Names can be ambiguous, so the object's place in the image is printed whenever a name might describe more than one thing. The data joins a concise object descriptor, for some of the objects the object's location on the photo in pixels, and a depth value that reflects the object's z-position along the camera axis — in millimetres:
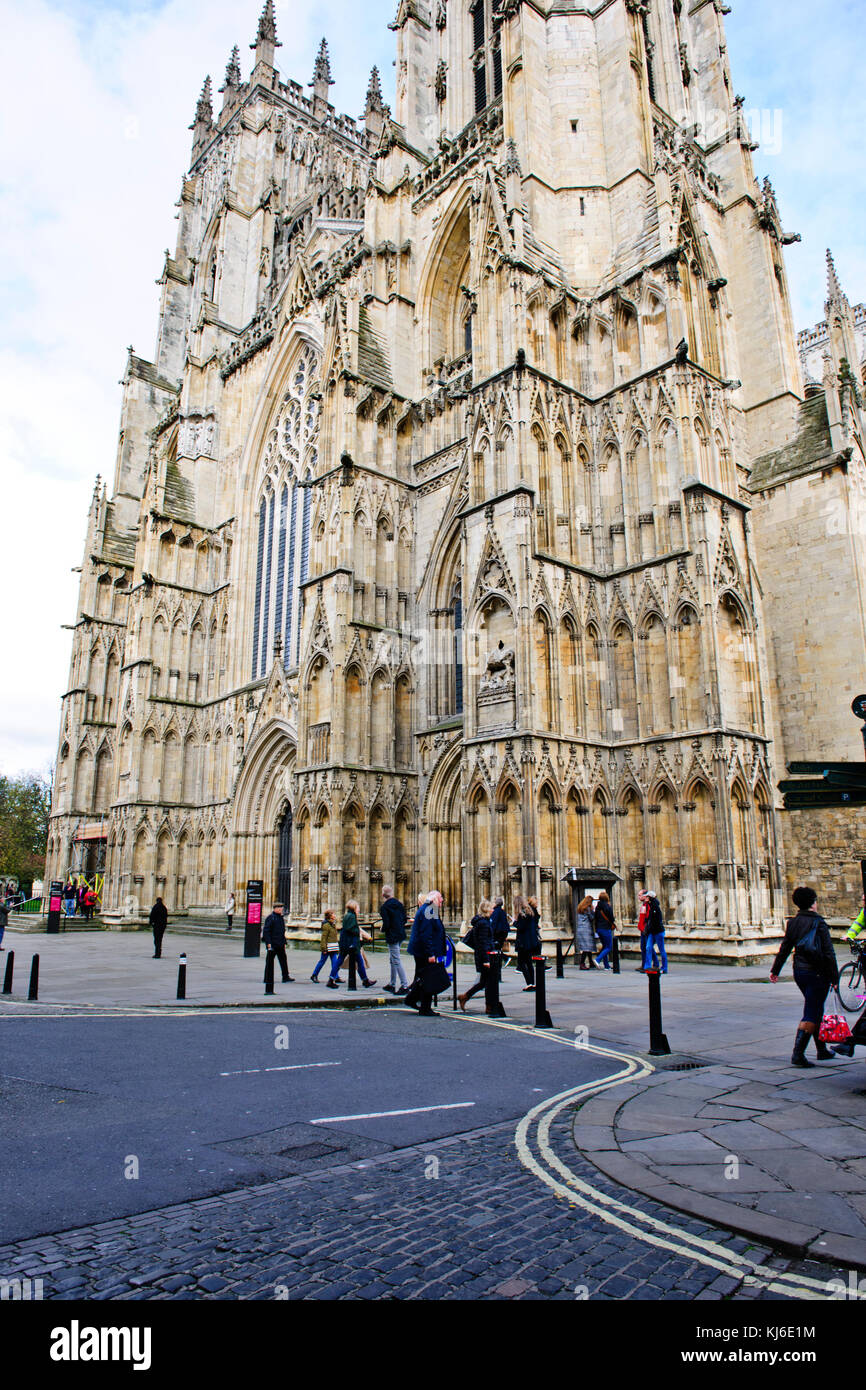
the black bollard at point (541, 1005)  9805
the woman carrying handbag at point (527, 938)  13656
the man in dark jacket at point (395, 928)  13469
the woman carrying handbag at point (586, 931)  17688
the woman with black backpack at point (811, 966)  7359
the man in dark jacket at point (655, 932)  14703
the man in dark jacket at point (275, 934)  13867
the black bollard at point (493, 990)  11078
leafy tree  64000
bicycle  11442
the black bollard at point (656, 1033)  7992
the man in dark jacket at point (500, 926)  13164
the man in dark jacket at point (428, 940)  11438
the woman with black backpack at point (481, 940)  11555
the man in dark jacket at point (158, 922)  20859
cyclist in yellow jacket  12669
